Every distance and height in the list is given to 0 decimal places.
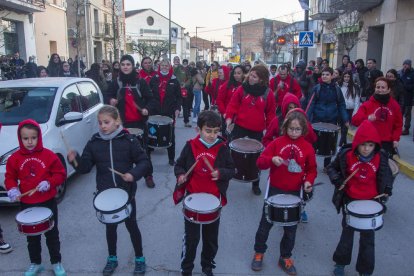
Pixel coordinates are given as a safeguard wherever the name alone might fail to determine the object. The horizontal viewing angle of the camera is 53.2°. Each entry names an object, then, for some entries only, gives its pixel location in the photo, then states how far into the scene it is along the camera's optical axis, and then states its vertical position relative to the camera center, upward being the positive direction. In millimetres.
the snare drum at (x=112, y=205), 3314 -1178
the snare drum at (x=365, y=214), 3289 -1217
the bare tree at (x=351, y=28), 18047 +1428
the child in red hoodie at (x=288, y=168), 3730 -977
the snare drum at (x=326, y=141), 5727 -1117
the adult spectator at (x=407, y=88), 9578 -670
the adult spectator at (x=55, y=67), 14047 -325
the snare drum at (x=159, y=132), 6887 -1220
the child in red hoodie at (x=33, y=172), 3527 -979
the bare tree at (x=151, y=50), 38572 +834
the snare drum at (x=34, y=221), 3309 -1295
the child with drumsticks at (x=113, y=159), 3588 -877
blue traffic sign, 14128 +681
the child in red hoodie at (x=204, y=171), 3479 -943
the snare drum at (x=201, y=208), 3244 -1161
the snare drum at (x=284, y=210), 3473 -1258
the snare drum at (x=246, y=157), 4695 -1106
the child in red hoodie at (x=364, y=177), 3490 -988
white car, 5262 -773
